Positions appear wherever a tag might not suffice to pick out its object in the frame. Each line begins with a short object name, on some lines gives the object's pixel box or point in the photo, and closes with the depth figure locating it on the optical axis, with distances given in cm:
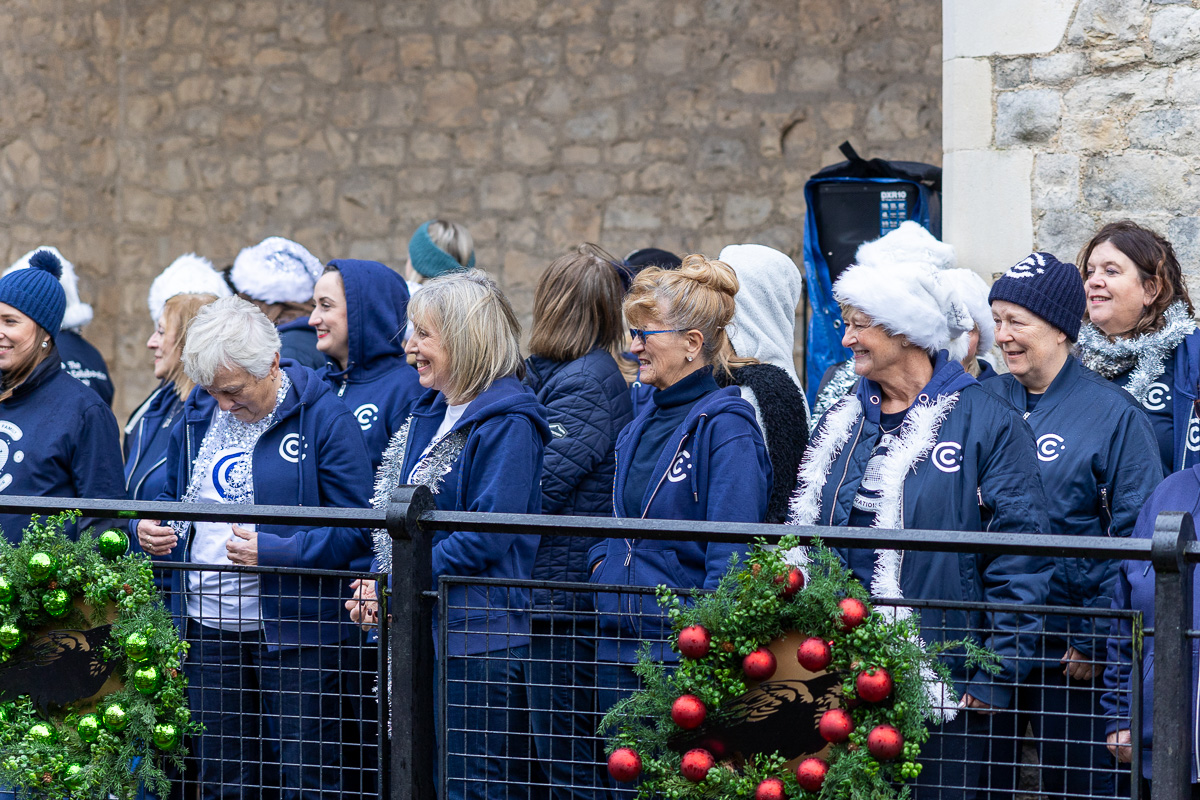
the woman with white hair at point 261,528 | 675
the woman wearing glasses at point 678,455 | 603
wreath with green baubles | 568
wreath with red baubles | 487
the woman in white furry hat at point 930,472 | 554
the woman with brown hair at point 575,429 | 676
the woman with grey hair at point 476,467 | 614
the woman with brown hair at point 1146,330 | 716
